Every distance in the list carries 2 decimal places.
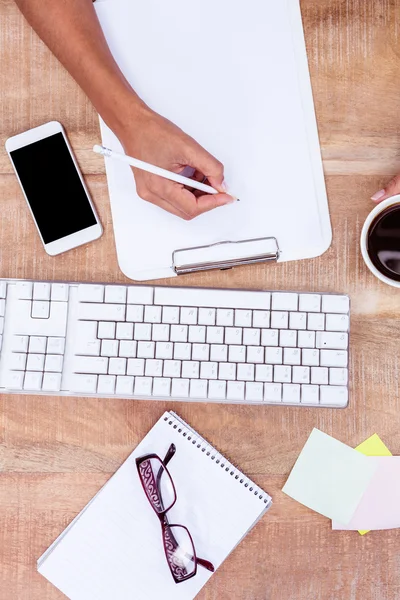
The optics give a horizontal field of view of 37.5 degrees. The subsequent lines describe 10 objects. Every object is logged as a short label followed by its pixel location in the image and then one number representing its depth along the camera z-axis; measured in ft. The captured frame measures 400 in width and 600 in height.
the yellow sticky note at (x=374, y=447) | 2.77
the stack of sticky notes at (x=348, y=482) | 2.74
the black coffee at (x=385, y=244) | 2.64
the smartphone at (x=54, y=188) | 2.77
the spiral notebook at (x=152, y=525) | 2.71
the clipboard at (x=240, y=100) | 2.75
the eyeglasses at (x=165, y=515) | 2.70
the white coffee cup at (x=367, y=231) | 2.58
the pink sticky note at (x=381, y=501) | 2.75
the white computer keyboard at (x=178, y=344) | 2.68
